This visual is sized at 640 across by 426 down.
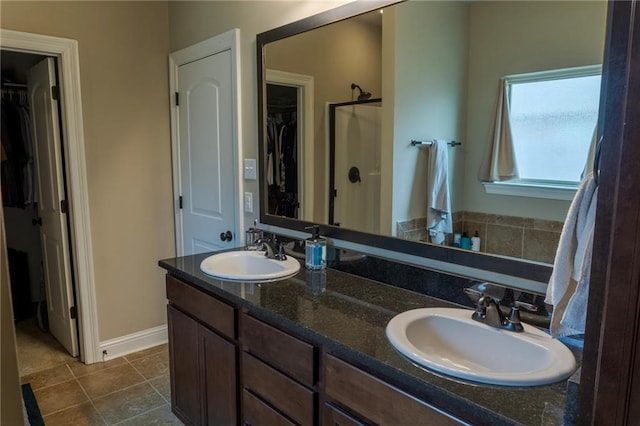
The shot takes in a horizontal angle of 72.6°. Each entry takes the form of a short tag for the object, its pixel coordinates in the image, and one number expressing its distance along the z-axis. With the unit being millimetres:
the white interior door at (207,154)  2615
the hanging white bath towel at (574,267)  855
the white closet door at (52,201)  2721
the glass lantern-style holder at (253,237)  2323
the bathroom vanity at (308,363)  994
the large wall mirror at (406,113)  1361
